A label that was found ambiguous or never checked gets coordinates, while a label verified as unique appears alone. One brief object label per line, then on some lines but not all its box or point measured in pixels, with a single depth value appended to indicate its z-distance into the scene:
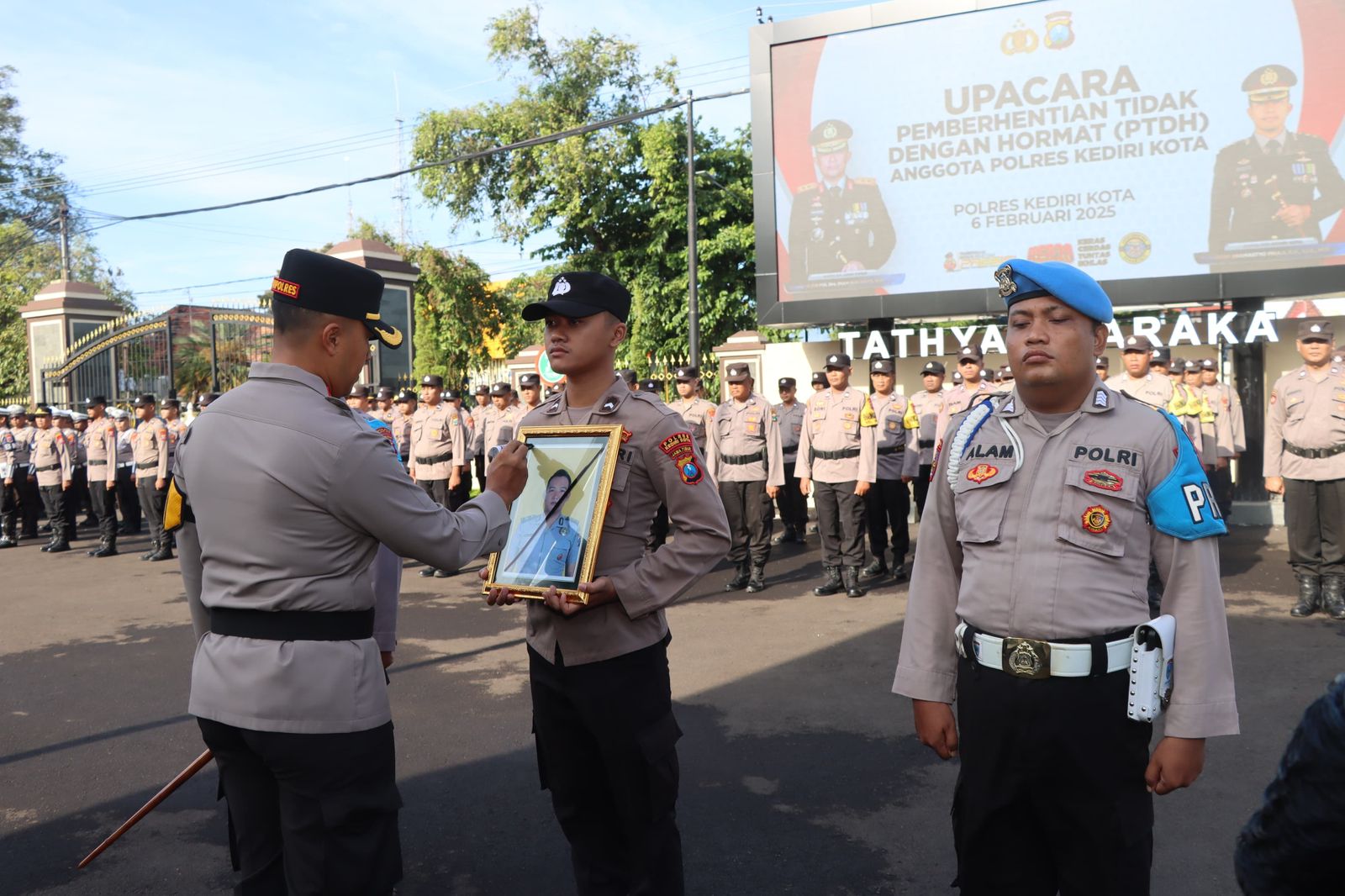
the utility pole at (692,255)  17.78
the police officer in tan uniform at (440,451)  11.71
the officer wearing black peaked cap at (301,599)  2.22
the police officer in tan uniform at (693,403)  11.72
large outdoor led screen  11.34
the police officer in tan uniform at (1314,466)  7.14
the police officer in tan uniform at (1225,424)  11.22
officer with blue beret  2.20
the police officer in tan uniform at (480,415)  14.16
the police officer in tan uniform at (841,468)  8.59
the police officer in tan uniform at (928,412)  11.06
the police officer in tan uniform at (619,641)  2.73
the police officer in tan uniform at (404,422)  13.15
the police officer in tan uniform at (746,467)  9.23
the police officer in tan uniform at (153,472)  12.60
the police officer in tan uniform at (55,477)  13.57
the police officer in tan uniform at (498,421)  12.42
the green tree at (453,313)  28.12
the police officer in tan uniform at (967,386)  10.41
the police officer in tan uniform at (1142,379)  8.94
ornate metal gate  18.33
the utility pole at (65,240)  28.47
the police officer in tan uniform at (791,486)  11.79
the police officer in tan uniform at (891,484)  9.41
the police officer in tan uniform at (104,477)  12.85
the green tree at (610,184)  23.16
